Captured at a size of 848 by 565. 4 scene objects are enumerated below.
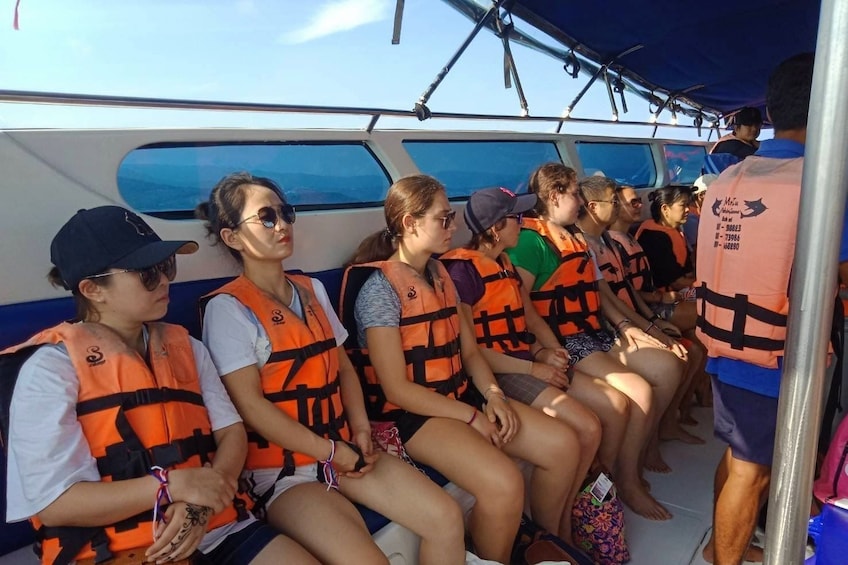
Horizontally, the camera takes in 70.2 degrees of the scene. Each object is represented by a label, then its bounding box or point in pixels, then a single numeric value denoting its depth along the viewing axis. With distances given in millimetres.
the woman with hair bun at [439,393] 1974
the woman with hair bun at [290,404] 1751
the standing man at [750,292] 1663
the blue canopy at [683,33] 3359
